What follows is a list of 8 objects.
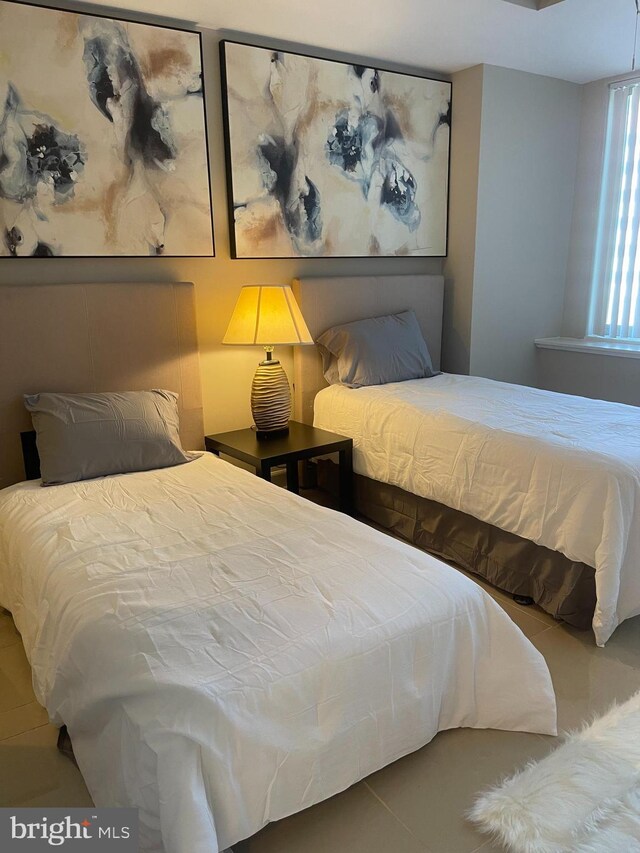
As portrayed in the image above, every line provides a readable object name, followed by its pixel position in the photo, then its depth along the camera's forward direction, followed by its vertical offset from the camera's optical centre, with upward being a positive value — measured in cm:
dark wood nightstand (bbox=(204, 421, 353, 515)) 282 -80
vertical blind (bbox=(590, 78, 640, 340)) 382 +31
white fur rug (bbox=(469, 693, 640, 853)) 142 -127
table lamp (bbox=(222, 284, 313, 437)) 294 -27
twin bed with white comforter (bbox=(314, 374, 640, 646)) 216 -74
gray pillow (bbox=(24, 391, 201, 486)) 246 -63
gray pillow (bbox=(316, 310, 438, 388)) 338 -42
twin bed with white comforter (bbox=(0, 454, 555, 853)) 128 -88
